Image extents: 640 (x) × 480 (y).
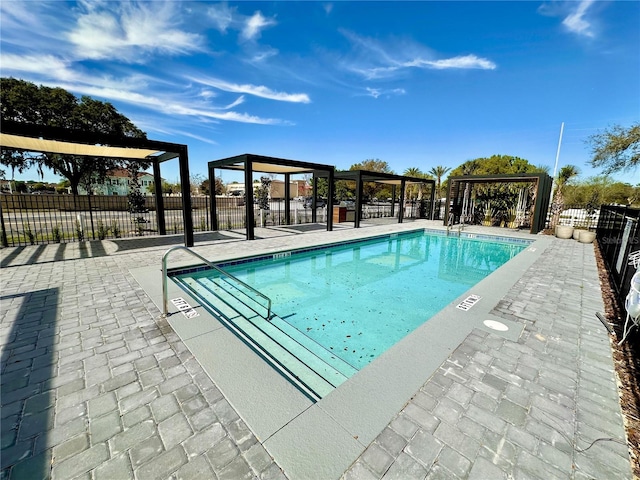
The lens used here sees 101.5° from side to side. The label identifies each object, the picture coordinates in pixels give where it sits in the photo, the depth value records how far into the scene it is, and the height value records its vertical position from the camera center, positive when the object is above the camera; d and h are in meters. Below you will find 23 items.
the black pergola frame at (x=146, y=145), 5.21 +1.15
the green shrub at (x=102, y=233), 9.29 -1.46
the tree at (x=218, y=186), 46.09 +1.52
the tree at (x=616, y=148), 14.80 +3.21
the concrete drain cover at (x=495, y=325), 3.46 -1.67
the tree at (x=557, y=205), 14.02 -0.13
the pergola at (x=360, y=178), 13.84 +1.18
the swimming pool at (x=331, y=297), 3.57 -2.11
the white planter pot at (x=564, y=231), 11.34 -1.22
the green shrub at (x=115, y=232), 9.73 -1.47
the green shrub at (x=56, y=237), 8.55 -1.50
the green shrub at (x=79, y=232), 8.89 -1.40
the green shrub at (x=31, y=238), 7.89 -1.48
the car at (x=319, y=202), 31.83 -0.61
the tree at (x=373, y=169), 38.91 +4.42
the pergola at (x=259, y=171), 9.12 +1.17
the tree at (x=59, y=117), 17.75 +5.58
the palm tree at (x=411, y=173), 41.22 +4.20
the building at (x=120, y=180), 41.19 +2.02
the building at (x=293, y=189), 50.81 +1.53
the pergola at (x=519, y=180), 12.88 +0.63
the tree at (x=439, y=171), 34.94 +3.81
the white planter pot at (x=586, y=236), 10.28 -1.28
